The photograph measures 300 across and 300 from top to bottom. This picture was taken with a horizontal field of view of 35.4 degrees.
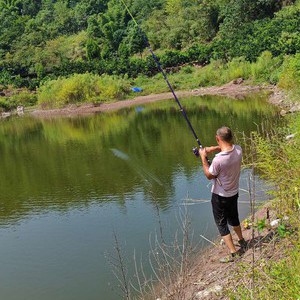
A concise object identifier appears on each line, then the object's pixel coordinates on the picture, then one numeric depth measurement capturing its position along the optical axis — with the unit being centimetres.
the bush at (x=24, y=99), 4556
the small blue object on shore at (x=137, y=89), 4297
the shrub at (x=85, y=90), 4166
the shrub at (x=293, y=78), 1482
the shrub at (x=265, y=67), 3609
